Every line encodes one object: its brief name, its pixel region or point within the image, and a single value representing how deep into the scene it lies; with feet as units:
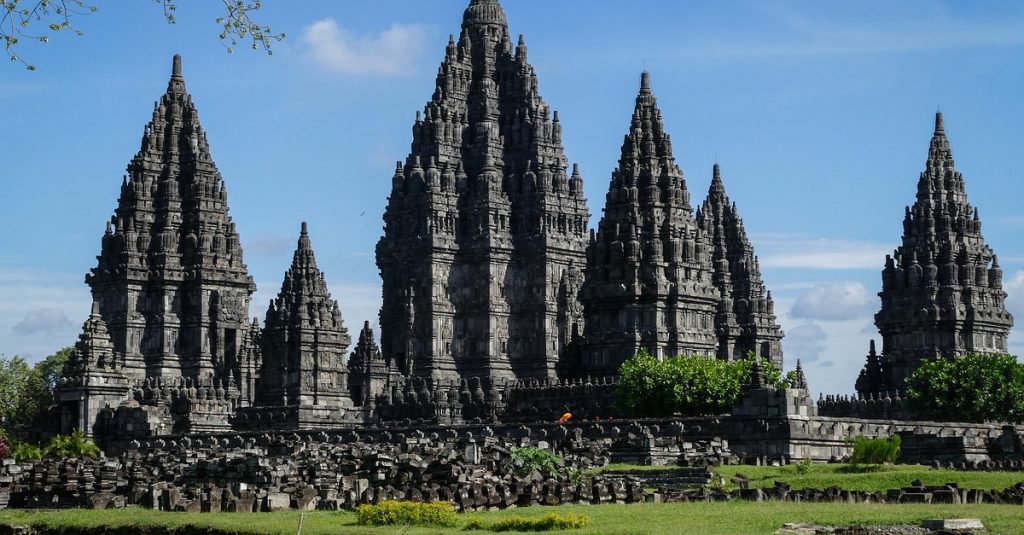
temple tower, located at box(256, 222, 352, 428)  412.57
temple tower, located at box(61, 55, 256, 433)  463.01
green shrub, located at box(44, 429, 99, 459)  325.62
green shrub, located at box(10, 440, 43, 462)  306.35
